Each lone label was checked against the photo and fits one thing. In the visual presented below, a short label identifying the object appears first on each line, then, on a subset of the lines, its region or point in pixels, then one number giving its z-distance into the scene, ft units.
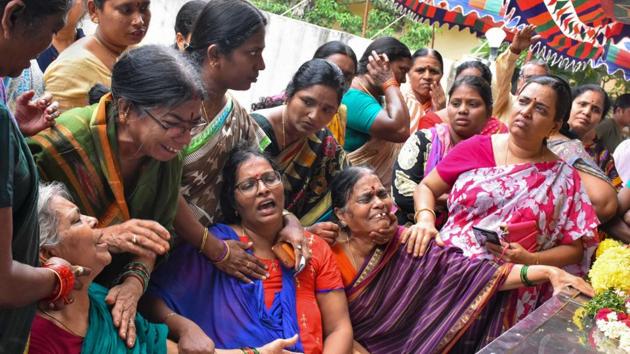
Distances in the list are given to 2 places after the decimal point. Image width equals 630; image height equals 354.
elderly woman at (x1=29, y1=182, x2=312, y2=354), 6.83
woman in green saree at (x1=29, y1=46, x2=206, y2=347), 7.45
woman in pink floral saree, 10.93
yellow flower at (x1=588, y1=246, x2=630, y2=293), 9.21
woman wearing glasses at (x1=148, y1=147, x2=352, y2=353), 9.36
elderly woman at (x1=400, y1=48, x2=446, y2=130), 16.58
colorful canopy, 21.19
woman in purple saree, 10.75
